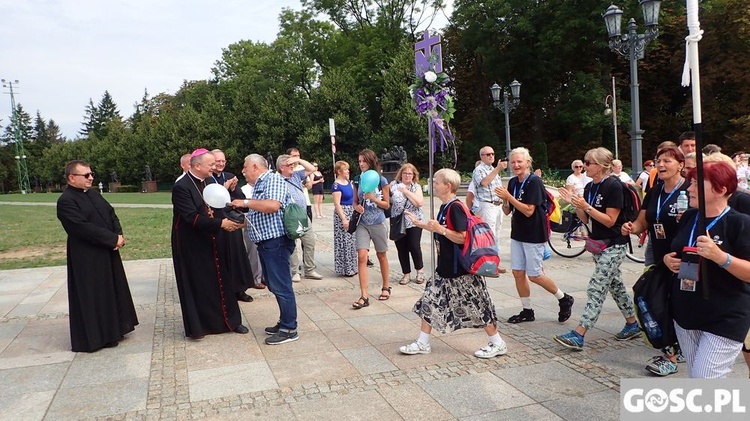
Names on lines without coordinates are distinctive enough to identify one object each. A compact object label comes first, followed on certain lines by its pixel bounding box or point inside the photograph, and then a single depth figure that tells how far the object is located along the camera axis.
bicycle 9.52
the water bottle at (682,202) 3.88
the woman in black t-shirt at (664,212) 4.02
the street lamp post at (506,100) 21.48
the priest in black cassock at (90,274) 5.25
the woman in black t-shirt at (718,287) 2.76
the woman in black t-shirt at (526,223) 5.29
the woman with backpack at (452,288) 4.50
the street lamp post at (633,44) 12.27
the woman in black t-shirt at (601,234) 4.70
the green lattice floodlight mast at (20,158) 69.62
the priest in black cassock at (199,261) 5.46
